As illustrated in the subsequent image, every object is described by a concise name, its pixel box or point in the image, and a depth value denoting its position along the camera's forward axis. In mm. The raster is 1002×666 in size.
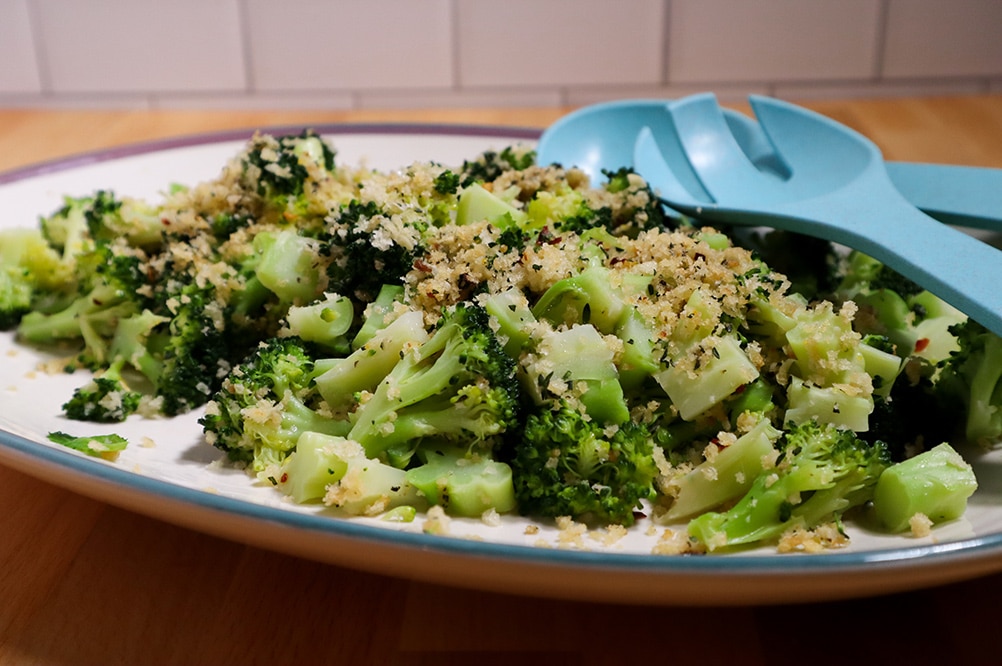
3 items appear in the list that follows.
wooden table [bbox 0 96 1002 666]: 437
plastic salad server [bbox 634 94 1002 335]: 521
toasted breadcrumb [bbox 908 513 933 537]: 429
